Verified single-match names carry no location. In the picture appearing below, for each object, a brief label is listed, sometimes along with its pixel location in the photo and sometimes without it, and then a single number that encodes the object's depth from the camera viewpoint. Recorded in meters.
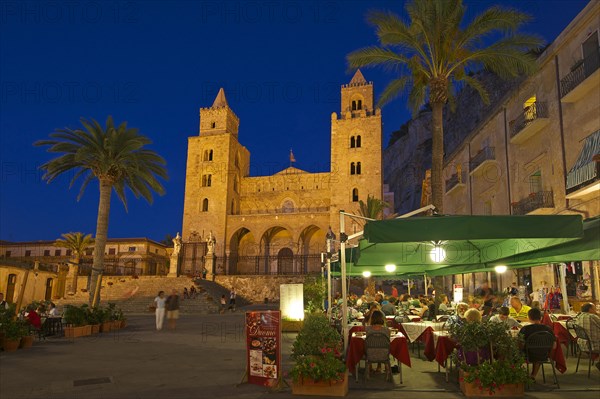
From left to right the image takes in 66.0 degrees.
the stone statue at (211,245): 38.25
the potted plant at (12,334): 11.51
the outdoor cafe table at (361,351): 7.34
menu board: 6.86
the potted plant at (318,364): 6.34
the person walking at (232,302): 28.43
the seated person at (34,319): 13.63
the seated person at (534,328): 6.99
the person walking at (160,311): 16.91
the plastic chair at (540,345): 6.92
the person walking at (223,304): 27.50
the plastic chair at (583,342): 7.33
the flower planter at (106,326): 16.28
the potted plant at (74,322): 14.85
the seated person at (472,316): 7.40
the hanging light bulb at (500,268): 10.70
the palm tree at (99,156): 20.50
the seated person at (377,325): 7.23
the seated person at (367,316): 9.48
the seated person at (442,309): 12.20
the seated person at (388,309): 12.16
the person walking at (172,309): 17.09
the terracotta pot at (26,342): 12.21
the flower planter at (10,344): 11.50
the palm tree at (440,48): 13.23
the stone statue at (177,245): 38.00
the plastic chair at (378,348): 7.06
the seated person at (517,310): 9.52
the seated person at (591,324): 7.35
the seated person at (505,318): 8.19
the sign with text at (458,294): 15.20
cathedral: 46.68
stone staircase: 29.30
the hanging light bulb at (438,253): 10.23
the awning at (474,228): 6.28
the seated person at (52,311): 15.85
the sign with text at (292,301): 14.80
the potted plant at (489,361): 6.17
